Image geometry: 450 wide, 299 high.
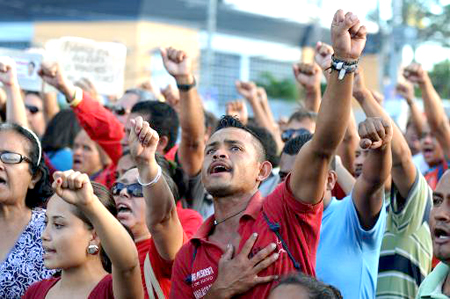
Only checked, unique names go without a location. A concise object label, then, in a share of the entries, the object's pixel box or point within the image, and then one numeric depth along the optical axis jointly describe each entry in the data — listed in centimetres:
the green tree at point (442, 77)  4877
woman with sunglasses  724
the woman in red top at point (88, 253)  691
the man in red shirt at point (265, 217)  636
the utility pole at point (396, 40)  2838
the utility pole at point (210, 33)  4388
